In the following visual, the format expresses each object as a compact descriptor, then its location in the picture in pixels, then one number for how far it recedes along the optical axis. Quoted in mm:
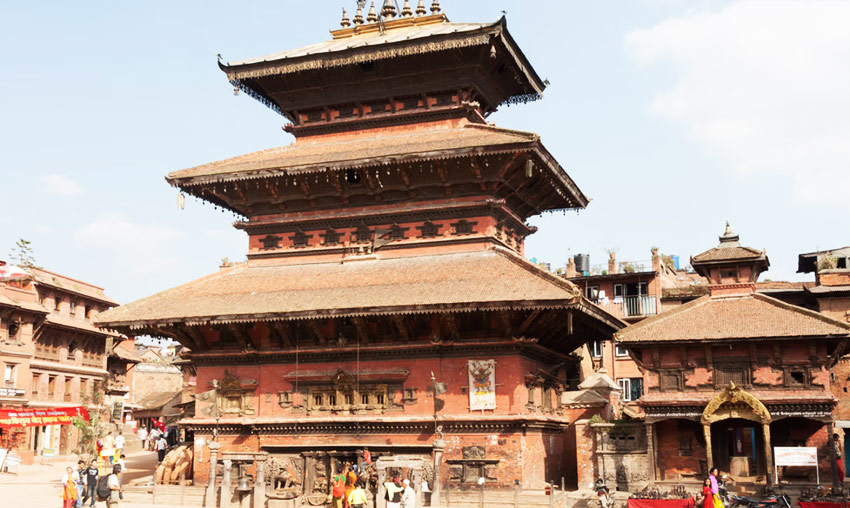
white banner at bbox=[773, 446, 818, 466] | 27375
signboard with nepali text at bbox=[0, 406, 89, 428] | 39759
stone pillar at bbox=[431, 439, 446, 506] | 26736
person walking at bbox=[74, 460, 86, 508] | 27750
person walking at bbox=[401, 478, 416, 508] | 22094
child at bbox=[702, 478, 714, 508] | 21341
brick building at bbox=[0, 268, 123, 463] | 54781
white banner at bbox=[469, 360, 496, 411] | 27969
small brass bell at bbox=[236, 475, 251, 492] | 27562
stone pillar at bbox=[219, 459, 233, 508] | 27688
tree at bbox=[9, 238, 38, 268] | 62150
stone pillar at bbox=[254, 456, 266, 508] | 27153
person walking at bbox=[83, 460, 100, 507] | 27812
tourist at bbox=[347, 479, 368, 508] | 23109
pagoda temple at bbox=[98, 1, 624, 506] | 27891
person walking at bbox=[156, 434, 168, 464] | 44141
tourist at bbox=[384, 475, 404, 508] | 23469
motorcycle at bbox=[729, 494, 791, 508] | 23380
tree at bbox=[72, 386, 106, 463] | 46994
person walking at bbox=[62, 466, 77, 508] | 26047
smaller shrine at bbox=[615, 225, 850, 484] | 28484
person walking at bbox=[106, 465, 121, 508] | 25922
